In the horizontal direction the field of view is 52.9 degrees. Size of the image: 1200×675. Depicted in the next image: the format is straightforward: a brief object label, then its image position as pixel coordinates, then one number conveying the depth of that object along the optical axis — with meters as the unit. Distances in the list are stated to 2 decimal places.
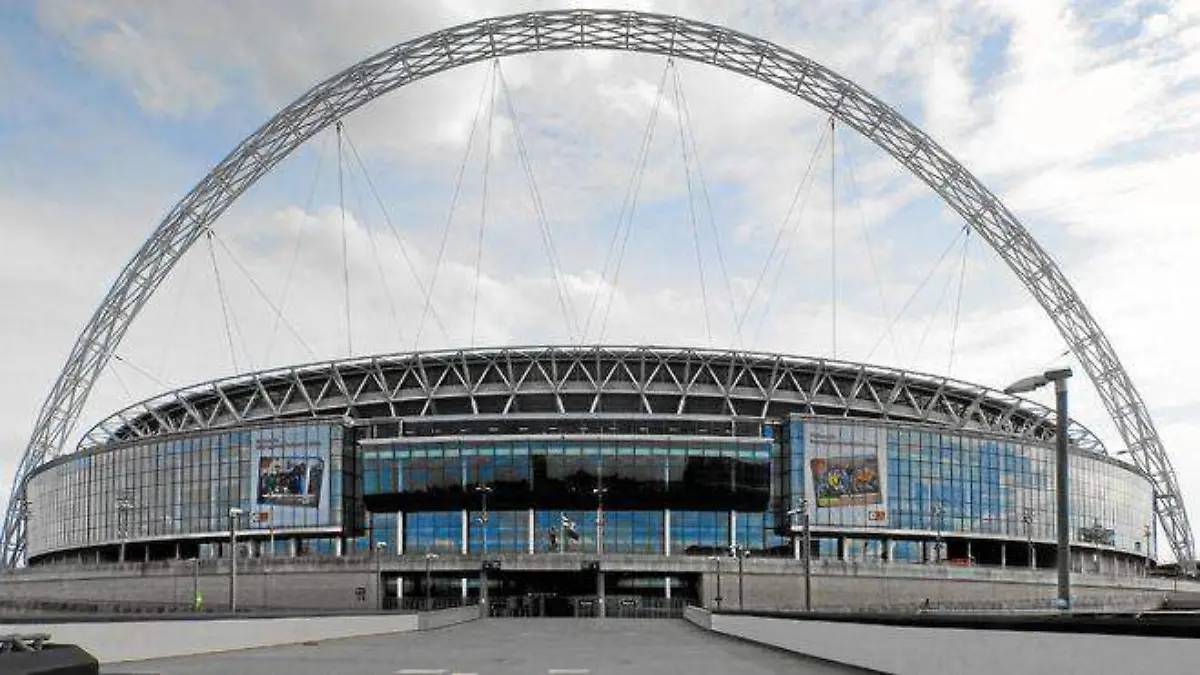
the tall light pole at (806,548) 65.36
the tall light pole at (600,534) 100.29
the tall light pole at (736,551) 100.68
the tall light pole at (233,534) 70.76
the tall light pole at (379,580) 101.50
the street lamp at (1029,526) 129.09
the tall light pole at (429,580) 99.01
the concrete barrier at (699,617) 61.88
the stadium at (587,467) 123.88
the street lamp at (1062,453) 26.41
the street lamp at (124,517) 126.05
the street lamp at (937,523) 124.25
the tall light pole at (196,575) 92.12
